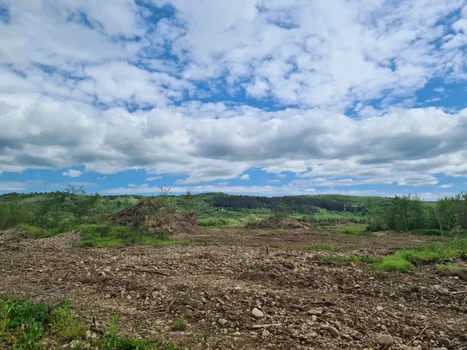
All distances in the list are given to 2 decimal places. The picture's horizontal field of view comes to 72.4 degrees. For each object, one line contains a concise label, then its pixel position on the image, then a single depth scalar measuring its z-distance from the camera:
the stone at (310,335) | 5.08
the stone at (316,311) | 6.01
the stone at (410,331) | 5.36
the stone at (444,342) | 5.04
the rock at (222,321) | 5.59
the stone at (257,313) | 5.84
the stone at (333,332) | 5.19
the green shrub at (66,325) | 4.98
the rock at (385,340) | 4.98
